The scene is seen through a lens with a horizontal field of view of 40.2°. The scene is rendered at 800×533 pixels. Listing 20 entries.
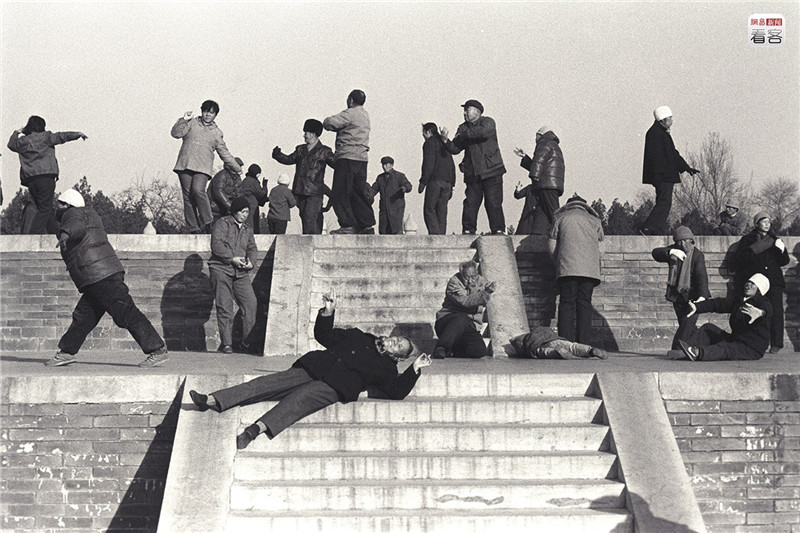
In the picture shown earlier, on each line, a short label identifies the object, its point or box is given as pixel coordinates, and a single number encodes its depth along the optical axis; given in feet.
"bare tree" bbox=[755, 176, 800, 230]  136.36
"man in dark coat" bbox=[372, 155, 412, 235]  58.44
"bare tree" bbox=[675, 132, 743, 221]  138.51
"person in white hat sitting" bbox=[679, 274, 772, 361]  32.22
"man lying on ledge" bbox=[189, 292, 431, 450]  24.89
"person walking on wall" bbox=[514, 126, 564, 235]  43.11
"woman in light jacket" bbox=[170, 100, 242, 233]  43.47
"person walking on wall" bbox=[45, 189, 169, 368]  29.96
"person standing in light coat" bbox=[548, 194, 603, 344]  36.22
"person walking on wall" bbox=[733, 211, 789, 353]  38.22
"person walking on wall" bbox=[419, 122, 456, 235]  50.52
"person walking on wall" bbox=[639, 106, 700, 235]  42.32
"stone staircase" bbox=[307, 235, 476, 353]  38.78
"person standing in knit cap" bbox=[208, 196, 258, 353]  37.06
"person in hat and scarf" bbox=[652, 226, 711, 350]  36.01
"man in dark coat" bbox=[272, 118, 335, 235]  49.06
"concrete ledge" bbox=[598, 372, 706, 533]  22.48
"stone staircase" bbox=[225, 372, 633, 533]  22.77
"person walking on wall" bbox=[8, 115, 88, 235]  46.19
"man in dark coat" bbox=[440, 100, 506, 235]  45.27
